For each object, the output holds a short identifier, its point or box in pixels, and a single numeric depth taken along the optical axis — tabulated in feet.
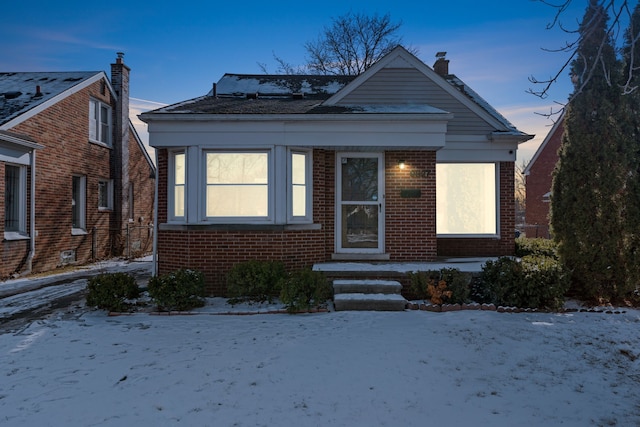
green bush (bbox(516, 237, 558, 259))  31.42
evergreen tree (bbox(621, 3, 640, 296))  23.97
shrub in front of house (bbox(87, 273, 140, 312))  23.34
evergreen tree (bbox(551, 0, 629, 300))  24.27
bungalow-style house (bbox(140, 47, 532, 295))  27.81
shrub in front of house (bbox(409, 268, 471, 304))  23.76
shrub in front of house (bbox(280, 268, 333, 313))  22.58
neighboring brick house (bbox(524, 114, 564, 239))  84.94
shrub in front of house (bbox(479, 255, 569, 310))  23.38
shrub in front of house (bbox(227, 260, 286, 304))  24.68
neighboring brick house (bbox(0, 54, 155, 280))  39.29
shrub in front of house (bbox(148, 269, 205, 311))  23.35
